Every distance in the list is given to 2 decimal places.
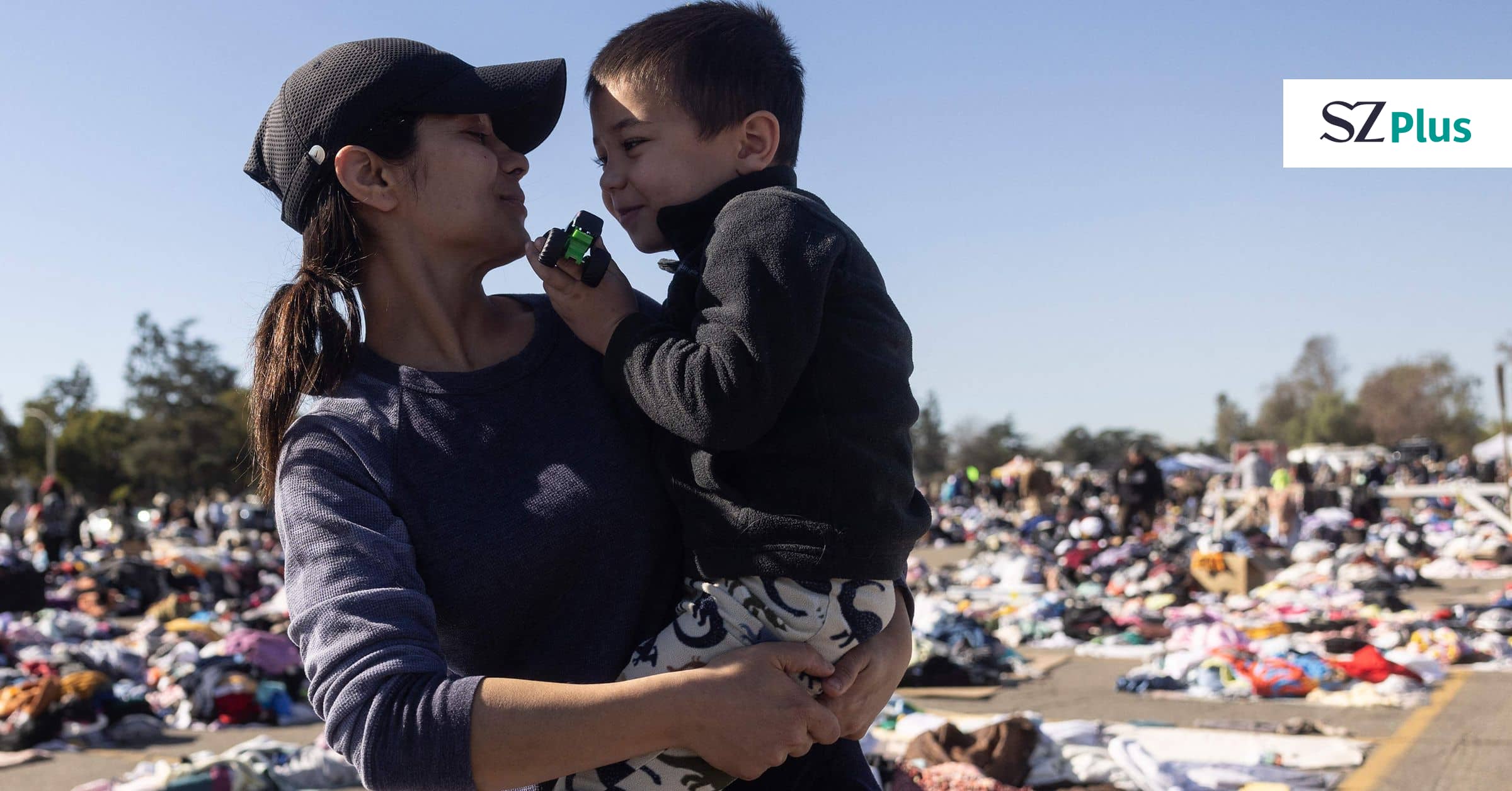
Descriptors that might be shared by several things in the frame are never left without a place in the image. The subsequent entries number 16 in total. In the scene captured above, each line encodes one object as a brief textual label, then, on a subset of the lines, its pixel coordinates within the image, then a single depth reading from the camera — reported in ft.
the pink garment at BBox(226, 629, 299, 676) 27.58
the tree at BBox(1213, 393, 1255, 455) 353.92
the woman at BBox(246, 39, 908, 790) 4.64
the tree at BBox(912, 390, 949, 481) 289.53
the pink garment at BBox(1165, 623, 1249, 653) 30.68
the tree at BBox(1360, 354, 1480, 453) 265.54
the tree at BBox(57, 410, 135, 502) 236.43
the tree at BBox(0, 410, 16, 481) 220.02
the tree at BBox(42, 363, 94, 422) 301.84
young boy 5.32
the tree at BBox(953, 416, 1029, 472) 277.85
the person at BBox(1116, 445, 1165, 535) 57.88
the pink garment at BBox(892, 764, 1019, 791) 16.72
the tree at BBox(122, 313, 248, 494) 245.65
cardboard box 43.16
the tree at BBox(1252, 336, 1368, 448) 305.53
